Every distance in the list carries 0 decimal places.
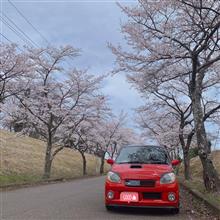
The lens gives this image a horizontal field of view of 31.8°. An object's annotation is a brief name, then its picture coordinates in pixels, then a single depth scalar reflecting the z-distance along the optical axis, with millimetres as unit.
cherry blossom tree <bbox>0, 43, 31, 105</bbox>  19031
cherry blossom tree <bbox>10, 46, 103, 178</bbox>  25488
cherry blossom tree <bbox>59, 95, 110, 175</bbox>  30067
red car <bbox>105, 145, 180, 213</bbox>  8539
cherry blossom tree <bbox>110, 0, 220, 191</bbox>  12094
